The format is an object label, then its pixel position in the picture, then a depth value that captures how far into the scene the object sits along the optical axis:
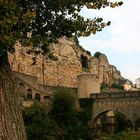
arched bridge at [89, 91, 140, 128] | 30.35
